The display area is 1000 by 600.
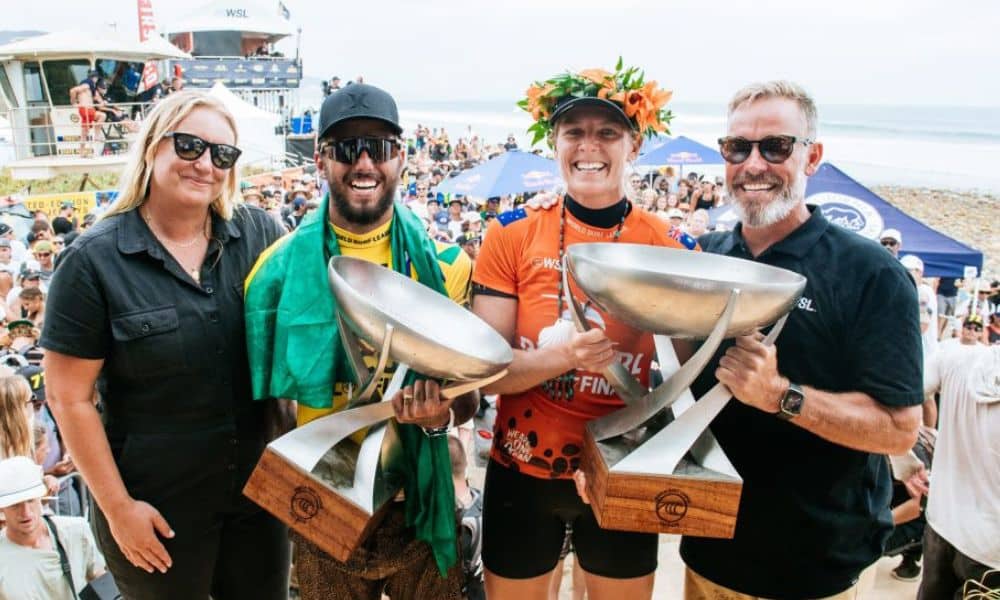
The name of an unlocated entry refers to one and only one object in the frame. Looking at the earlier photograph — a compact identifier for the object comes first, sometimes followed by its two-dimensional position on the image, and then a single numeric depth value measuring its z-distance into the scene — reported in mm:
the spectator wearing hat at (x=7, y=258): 7414
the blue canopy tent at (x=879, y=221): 7379
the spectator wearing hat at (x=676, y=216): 9730
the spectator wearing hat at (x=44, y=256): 6996
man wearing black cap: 2061
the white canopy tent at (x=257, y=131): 20531
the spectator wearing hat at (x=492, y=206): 14164
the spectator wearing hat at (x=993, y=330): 6793
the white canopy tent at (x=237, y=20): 42500
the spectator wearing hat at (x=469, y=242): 8168
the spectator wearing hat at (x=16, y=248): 7852
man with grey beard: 1892
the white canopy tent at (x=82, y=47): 18781
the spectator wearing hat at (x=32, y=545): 2783
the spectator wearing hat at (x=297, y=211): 10975
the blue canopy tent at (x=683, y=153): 13922
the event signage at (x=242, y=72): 35500
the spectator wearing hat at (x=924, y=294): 5984
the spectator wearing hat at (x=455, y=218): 11445
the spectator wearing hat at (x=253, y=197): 12164
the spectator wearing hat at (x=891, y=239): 7219
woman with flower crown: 2102
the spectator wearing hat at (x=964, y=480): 2873
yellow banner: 11008
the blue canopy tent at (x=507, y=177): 11000
